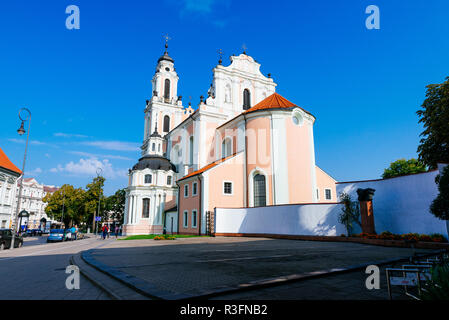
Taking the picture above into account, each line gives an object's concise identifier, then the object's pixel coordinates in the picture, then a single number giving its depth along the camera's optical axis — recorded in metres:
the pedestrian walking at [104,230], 30.18
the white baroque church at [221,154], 28.33
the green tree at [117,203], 64.19
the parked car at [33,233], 45.20
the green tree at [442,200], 9.97
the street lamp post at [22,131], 19.76
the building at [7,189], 29.19
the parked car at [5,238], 18.02
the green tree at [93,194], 54.31
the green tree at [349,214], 18.08
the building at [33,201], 71.81
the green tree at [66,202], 54.31
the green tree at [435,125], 18.50
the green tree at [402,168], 47.25
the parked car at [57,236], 27.17
